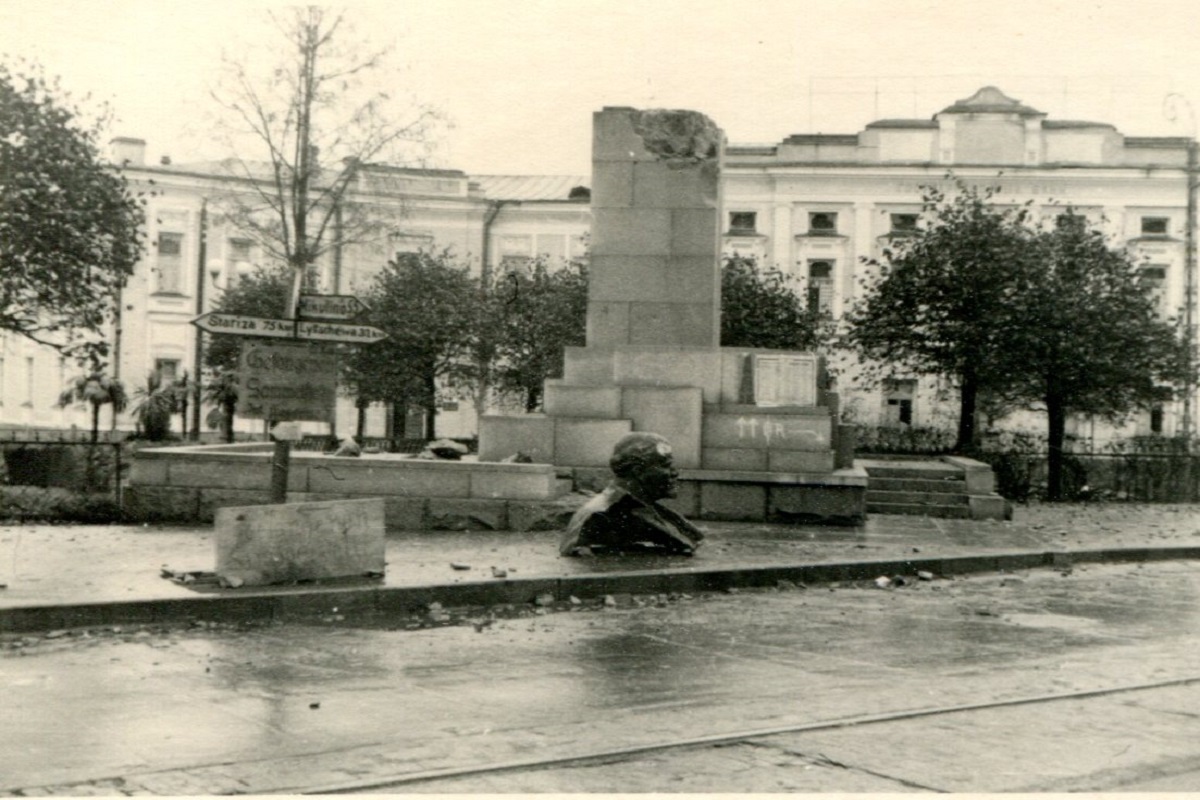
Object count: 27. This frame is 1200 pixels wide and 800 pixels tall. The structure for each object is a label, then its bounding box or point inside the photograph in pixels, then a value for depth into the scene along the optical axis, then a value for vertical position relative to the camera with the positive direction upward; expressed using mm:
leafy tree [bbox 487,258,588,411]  40250 +2872
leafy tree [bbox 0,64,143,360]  22328 +3176
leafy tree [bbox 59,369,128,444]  37844 +315
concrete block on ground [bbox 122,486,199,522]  15312 -1111
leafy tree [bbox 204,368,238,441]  41344 +387
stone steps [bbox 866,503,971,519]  19188 -1178
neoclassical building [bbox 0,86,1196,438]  51219 +8303
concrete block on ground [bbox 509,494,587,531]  14961 -1092
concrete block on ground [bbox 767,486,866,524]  16453 -957
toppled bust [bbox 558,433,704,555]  12266 -846
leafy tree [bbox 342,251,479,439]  43688 +2391
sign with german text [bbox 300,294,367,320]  10055 +755
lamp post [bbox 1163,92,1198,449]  26969 +2290
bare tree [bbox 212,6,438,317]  33438 +6831
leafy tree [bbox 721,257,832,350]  38219 +3072
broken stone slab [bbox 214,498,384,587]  9836 -982
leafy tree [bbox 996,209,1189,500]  28594 +2040
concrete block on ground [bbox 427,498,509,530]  15023 -1115
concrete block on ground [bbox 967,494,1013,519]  19172 -1105
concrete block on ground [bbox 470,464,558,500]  15086 -754
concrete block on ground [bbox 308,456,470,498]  15141 -740
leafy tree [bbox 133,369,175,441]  41156 -194
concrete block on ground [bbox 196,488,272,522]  15359 -1033
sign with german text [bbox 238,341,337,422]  9953 +193
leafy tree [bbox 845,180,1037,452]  29484 +2842
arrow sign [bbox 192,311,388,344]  9828 +586
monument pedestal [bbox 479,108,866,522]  16578 +590
